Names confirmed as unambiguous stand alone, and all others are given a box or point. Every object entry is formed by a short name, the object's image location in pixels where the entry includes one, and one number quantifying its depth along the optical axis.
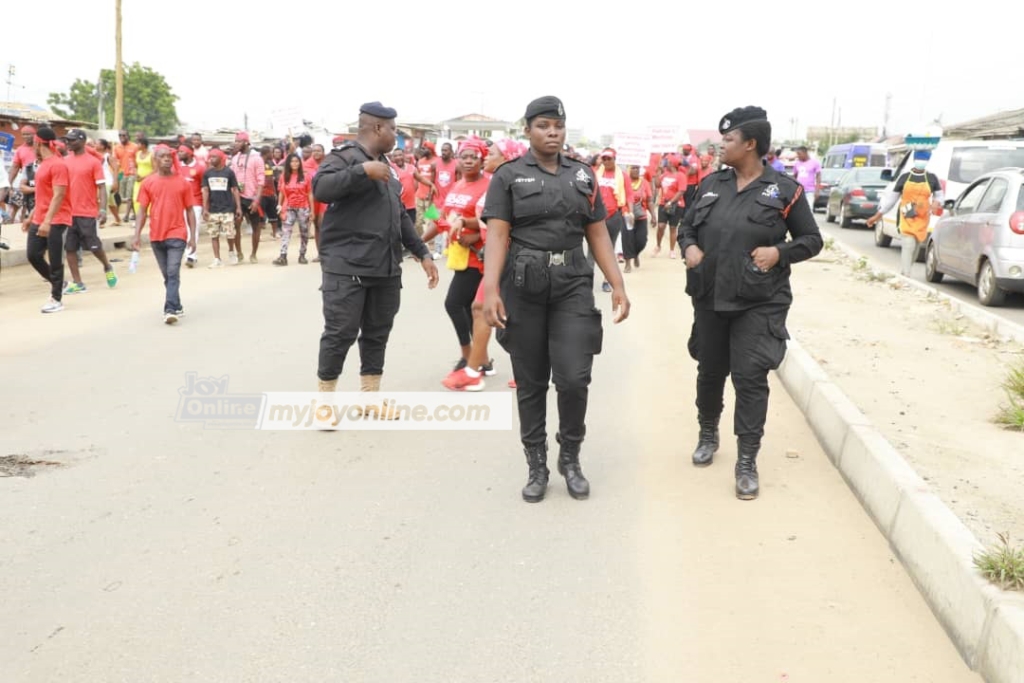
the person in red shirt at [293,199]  14.58
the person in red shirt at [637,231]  13.09
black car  23.34
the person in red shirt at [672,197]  15.43
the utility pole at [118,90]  31.78
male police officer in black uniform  5.59
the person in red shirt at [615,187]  11.55
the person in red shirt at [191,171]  14.52
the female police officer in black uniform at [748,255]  4.74
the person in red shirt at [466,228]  6.69
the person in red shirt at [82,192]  10.42
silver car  10.88
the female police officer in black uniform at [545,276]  4.48
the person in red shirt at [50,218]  10.11
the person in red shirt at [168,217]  9.55
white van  14.87
